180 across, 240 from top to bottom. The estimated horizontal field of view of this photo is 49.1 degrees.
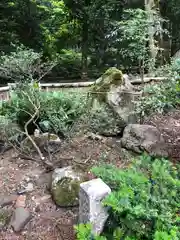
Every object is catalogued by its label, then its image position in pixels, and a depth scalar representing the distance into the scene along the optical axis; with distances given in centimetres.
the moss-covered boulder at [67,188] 213
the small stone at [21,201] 218
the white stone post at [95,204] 162
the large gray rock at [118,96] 307
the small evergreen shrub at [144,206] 146
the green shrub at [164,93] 238
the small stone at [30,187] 233
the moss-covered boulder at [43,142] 274
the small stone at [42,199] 221
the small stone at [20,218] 200
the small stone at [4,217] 206
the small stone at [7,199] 222
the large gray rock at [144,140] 269
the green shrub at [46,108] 281
